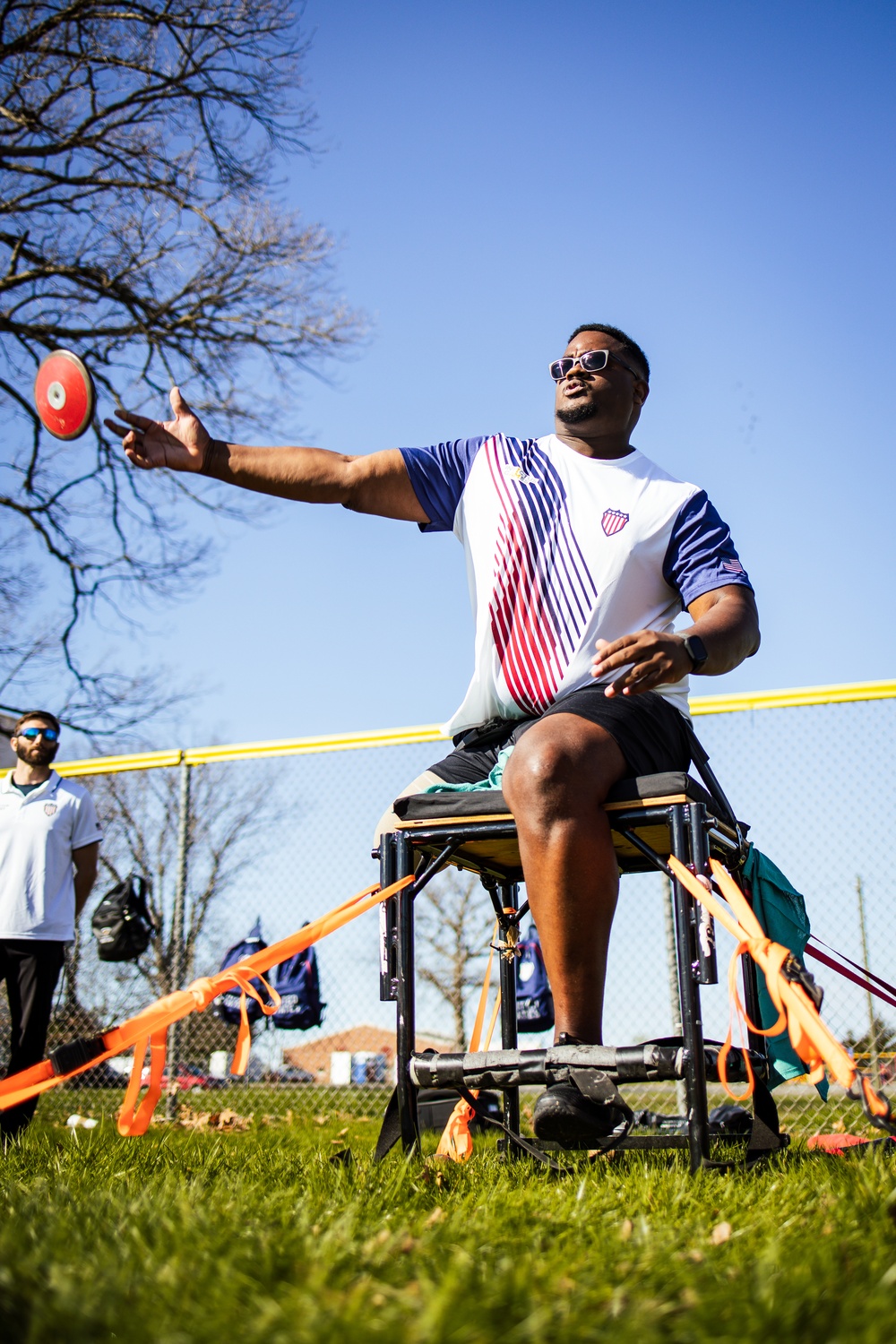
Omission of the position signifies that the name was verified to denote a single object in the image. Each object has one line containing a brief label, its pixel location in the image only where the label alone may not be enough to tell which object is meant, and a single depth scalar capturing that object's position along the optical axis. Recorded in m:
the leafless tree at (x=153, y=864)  7.46
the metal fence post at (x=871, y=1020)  5.21
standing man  5.10
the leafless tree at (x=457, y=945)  10.54
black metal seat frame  2.44
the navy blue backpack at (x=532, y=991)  6.01
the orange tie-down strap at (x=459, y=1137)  3.16
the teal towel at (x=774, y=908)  3.11
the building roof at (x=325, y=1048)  7.57
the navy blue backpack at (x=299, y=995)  6.61
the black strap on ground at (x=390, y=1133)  2.75
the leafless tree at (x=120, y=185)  10.48
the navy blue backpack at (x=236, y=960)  6.59
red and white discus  3.86
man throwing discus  2.49
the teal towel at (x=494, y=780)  2.99
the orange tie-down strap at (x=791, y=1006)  1.88
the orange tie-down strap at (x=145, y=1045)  2.25
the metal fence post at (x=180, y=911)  6.70
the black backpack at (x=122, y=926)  6.57
